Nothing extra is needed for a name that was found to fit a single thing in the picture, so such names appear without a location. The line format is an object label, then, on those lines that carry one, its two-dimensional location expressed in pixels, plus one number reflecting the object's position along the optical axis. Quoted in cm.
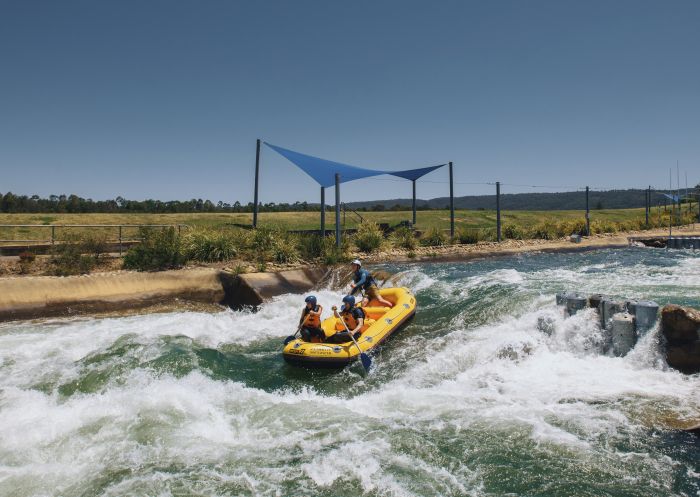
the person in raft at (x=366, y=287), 1041
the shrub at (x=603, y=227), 2388
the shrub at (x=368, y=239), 1780
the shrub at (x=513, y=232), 2159
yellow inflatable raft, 784
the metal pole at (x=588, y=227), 2225
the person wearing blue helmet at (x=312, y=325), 839
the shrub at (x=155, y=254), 1383
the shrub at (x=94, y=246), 1448
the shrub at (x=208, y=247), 1491
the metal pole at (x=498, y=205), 1895
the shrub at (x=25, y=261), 1333
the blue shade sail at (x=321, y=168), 1704
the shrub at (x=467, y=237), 1988
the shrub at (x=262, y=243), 1527
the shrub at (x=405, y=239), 1845
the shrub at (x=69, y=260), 1330
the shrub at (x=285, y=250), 1534
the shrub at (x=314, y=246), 1592
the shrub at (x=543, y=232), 2219
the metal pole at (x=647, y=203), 2513
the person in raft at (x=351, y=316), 864
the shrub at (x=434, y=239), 1934
